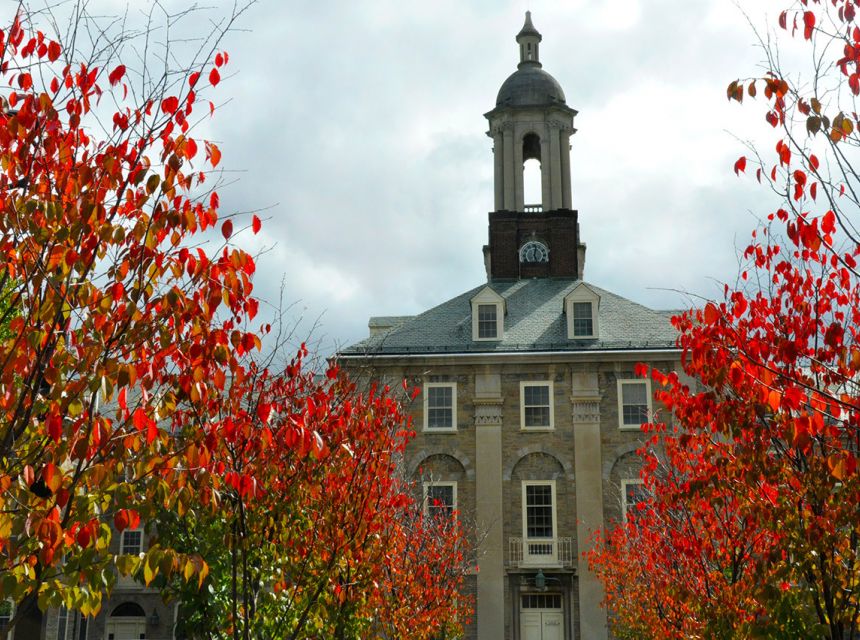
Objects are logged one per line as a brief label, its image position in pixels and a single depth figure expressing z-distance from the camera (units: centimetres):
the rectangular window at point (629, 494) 3145
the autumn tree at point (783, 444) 787
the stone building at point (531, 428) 3306
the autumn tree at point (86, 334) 608
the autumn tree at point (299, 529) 1159
